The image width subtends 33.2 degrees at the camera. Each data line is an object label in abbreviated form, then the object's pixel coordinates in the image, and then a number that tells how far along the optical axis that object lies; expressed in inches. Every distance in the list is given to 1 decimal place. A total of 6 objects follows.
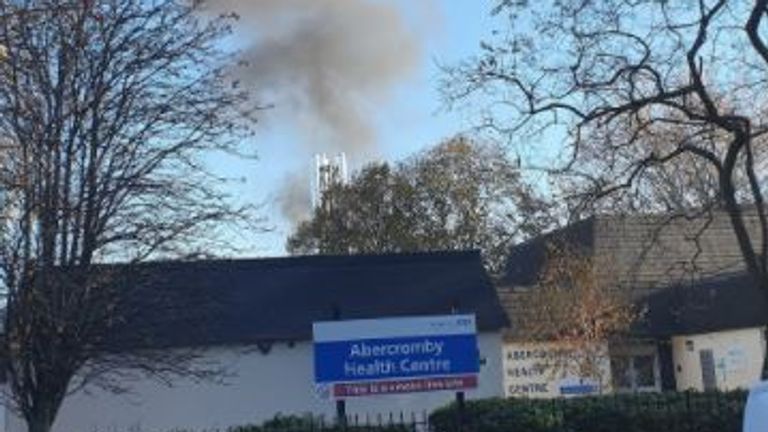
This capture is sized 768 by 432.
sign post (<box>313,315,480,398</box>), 729.0
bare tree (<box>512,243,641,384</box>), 1475.1
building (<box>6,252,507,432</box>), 1168.8
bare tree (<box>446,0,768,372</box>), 816.3
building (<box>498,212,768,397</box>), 1594.5
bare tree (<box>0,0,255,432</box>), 631.8
